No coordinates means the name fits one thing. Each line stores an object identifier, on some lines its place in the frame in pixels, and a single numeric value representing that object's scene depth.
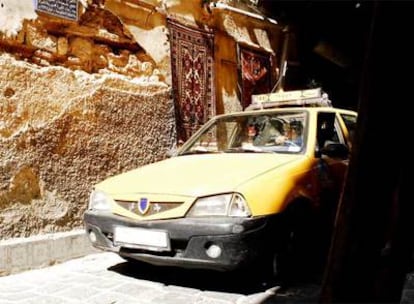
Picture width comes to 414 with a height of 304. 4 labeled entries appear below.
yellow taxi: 3.30
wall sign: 4.73
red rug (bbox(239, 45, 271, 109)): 8.09
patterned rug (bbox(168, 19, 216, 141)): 6.50
